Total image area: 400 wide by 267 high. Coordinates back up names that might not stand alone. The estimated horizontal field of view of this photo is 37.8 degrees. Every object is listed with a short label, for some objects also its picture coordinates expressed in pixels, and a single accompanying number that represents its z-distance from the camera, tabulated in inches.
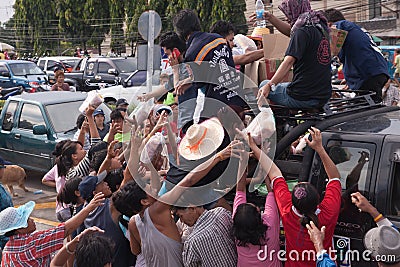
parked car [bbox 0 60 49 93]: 856.3
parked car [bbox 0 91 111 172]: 378.6
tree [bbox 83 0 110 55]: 1577.3
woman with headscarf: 173.0
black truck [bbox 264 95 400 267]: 148.5
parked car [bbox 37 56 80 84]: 992.2
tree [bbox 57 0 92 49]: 1610.5
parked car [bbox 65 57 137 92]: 813.9
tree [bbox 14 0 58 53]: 1695.4
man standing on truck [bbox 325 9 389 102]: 214.4
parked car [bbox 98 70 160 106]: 578.6
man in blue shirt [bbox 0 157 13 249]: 225.4
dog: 361.1
